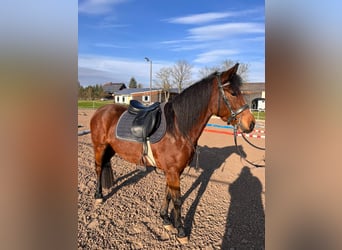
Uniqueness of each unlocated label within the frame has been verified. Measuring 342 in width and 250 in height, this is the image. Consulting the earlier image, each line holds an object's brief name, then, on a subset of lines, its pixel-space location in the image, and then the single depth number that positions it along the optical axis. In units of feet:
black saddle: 9.98
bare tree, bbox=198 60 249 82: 97.40
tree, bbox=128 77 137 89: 257.75
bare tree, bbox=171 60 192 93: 134.66
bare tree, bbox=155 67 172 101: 137.90
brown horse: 8.64
